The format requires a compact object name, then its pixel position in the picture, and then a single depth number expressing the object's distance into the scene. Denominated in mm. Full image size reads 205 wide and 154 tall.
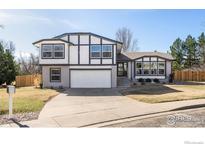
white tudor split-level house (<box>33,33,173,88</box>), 10817
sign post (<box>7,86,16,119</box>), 4872
